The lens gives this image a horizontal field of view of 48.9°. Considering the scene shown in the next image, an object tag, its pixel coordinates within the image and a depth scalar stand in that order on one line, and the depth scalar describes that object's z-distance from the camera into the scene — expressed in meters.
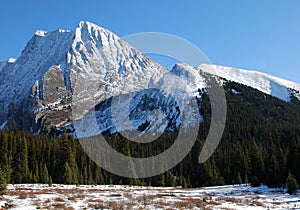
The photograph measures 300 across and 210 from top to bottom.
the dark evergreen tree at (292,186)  51.25
